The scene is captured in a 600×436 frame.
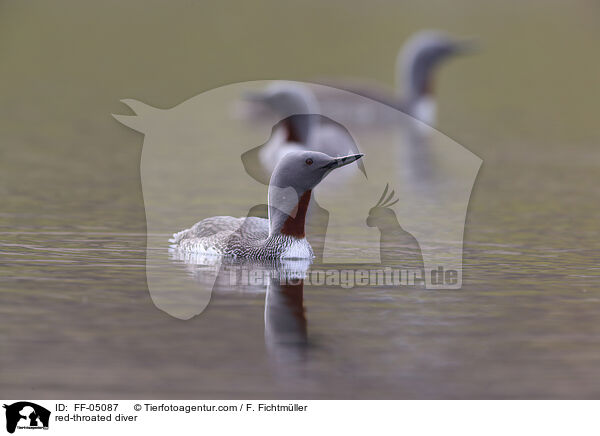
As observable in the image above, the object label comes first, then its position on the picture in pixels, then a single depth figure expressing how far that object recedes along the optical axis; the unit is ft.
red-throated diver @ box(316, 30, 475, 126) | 70.49
